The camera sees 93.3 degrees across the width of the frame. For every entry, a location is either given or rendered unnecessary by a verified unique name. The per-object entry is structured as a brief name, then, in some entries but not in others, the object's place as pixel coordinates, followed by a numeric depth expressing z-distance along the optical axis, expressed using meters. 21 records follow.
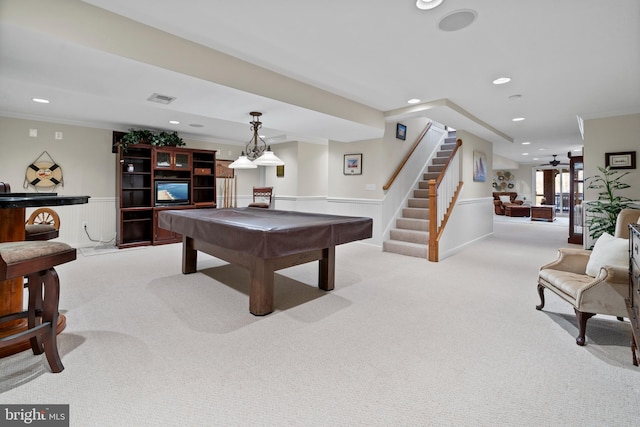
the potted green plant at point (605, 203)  4.57
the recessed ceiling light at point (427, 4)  2.11
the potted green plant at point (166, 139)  5.82
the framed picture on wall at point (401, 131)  5.73
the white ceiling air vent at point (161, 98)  3.31
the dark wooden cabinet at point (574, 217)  6.53
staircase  5.10
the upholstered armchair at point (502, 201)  12.62
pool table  2.36
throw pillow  2.15
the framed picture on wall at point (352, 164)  5.76
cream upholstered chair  2.00
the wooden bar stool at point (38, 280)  1.61
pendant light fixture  3.87
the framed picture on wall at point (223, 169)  7.43
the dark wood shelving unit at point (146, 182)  5.75
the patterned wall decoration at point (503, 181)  13.83
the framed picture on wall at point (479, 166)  6.40
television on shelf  6.08
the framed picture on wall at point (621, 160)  4.70
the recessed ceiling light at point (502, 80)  3.51
